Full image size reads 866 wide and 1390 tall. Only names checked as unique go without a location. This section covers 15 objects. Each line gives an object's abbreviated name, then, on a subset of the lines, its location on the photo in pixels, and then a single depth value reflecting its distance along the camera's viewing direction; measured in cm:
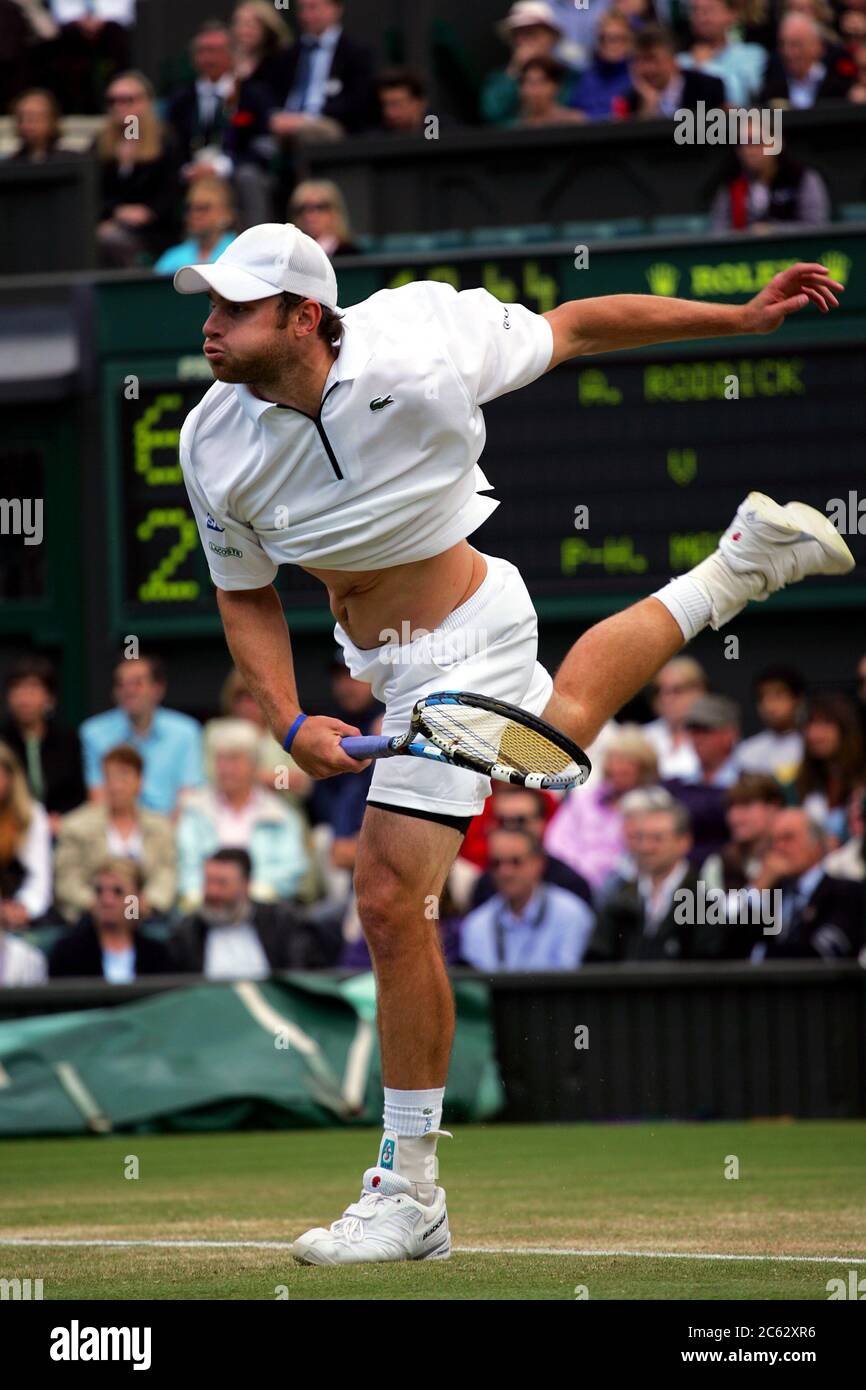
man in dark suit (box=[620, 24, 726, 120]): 1289
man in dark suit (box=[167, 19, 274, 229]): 1421
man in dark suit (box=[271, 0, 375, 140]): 1398
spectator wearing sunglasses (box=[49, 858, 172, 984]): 1129
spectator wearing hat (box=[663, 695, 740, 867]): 1151
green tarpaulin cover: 1072
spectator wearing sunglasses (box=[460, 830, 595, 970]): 1083
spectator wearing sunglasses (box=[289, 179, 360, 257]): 1223
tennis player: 589
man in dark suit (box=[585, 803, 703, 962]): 1068
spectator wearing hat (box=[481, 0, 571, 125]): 1372
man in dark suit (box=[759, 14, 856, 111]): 1317
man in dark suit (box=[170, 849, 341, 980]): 1125
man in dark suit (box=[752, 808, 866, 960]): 1061
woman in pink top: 1155
